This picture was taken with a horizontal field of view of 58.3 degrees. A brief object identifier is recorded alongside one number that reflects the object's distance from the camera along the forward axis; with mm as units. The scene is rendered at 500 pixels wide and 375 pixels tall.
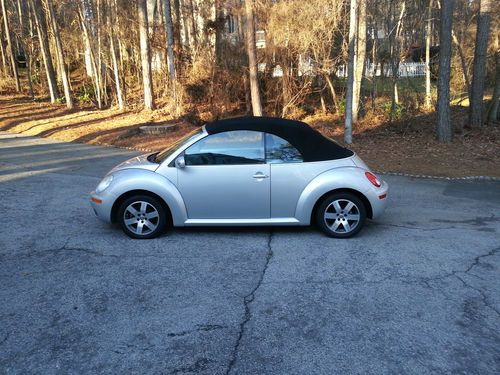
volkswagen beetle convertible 5582
